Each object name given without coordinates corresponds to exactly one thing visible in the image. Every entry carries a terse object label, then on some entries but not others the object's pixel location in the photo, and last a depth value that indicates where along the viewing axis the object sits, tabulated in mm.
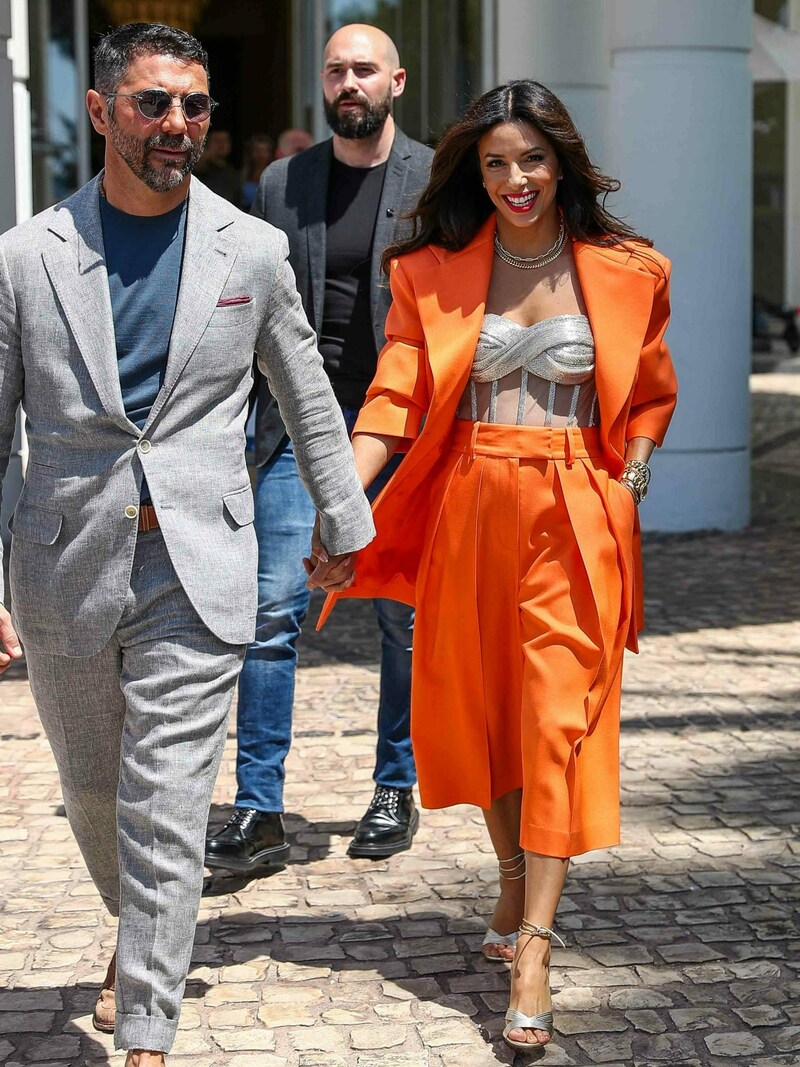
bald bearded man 5051
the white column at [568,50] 11398
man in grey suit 3373
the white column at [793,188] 28703
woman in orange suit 3939
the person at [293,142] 13961
